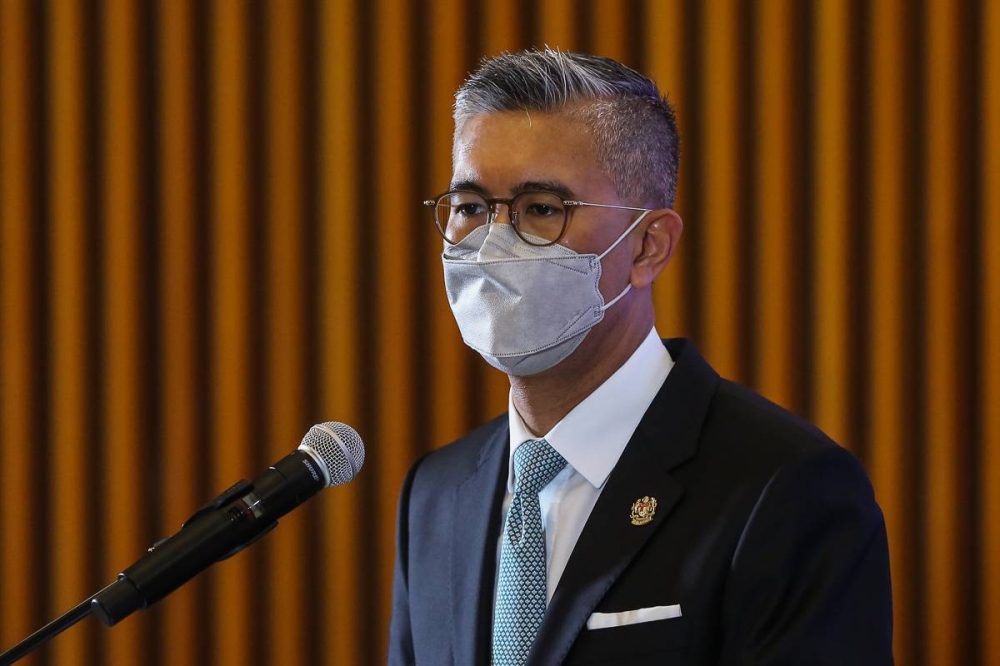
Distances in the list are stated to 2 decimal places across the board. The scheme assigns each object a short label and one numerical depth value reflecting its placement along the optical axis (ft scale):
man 16.03
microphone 15.47
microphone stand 15.39
